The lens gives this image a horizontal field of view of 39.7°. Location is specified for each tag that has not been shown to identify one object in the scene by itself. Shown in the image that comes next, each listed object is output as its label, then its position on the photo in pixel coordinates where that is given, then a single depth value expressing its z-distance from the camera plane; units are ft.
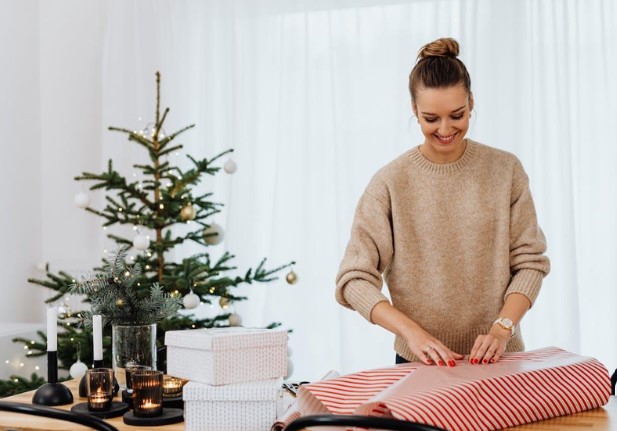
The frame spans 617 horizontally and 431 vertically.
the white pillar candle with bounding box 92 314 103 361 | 6.11
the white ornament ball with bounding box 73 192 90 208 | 10.75
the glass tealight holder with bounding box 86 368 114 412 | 5.61
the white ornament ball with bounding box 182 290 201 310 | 10.25
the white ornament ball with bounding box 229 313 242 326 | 11.25
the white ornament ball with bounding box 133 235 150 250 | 10.25
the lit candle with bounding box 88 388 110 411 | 5.61
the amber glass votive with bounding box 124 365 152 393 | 5.81
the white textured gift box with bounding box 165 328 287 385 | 5.17
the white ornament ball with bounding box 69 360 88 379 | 8.37
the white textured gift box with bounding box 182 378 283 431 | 5.07
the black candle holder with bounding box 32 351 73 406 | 5.93
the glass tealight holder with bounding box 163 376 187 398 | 5.82
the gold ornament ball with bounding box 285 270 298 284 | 11.26
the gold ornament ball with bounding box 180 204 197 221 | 10.72
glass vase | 5.92
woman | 6.09
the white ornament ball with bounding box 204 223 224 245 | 11.12
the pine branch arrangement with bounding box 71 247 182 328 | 6.22
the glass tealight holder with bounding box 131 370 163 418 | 5.33
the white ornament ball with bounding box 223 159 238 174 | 11.07
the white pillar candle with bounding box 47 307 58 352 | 5.92
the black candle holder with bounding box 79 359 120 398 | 6.13
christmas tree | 10.73
